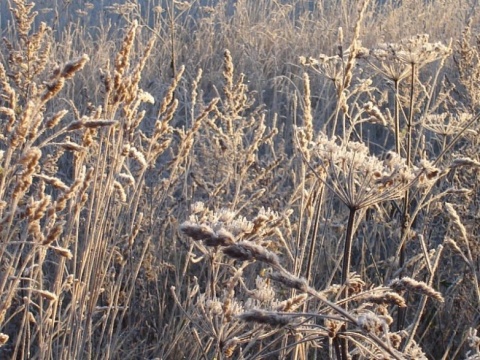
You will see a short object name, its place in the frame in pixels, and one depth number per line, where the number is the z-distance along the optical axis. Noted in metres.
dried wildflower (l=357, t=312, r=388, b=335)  1.19
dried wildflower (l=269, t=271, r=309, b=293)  1.17
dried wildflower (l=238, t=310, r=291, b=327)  1.20
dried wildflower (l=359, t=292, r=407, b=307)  1.31
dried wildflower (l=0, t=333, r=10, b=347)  1.39
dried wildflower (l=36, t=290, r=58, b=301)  1.42
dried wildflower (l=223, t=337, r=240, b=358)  1.44
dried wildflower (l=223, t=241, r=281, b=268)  1.17
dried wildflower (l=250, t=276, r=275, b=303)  1.49
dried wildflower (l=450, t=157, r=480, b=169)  1.66
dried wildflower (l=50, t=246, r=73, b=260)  1.41
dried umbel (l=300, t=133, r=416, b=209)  1.47
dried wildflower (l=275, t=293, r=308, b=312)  1.44
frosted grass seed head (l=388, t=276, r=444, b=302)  1.29
